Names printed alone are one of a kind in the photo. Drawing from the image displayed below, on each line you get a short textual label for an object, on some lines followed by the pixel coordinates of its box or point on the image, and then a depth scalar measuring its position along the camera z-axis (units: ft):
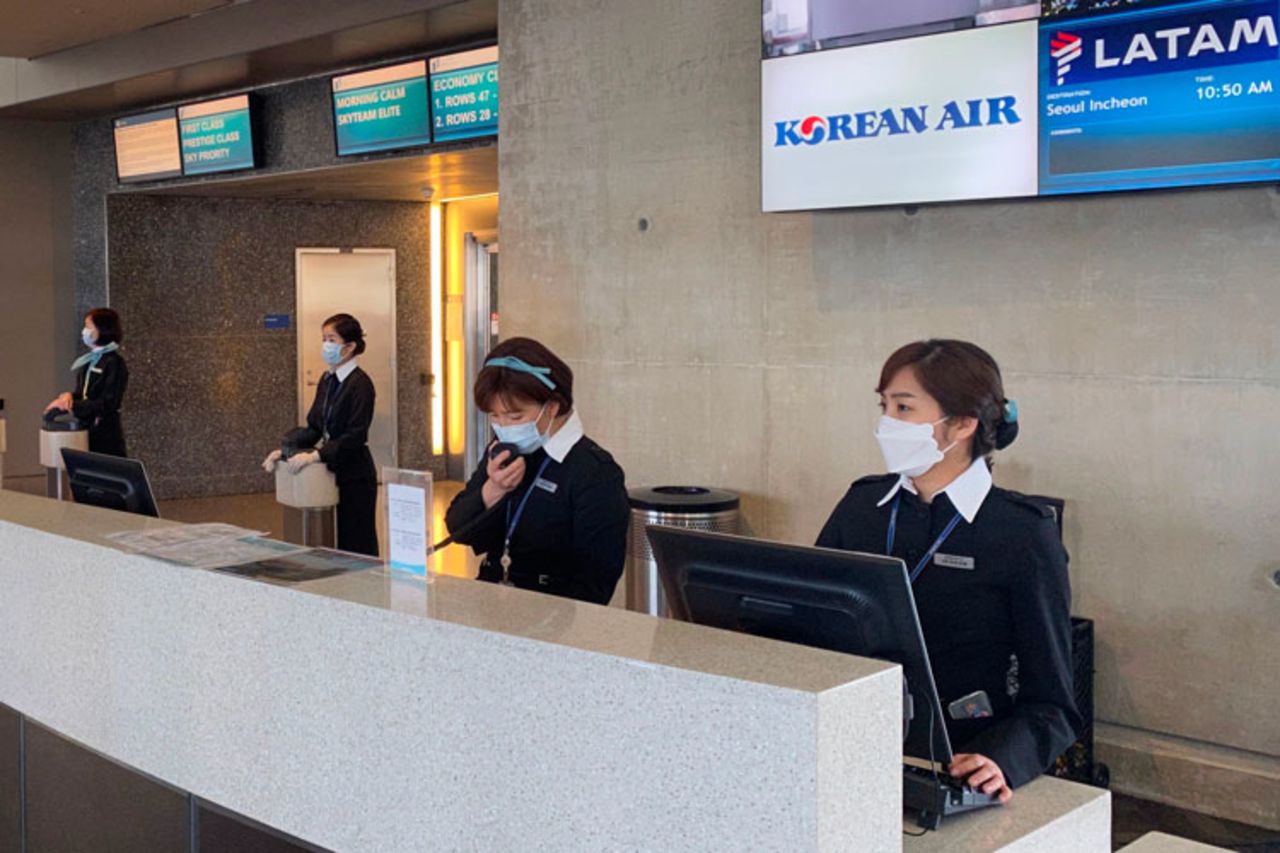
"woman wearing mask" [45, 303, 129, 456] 26.84
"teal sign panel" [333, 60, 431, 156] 27.63
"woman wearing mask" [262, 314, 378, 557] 21.89
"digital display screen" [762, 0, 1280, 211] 13.23
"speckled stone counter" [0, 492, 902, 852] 4.68
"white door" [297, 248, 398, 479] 39.70
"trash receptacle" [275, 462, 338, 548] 22.07
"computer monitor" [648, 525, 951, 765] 5.78
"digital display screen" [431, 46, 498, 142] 26.03
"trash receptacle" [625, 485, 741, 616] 17.78
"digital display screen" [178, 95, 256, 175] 32.63
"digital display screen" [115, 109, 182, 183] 34.99
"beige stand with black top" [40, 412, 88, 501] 27.76
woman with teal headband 10.82
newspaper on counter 7.38
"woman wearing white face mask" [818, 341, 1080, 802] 7.38
